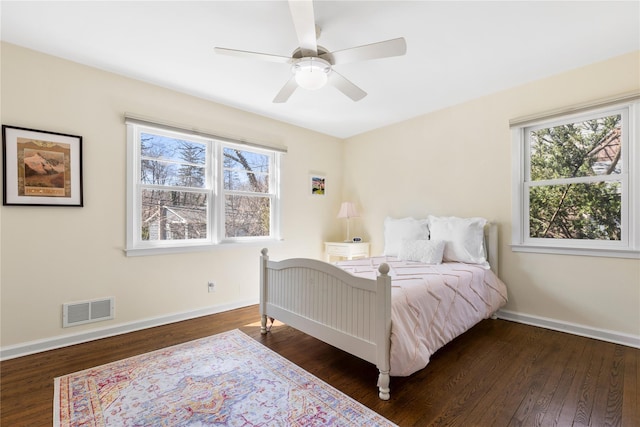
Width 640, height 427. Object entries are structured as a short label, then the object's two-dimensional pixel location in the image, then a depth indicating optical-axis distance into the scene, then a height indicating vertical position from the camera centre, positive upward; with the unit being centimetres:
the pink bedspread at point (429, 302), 176 -68
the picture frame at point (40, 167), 222 +41
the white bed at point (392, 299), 174 -64
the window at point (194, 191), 287 +29
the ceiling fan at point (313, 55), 162 +103
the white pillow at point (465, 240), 300 -28
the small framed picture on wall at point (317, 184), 432 +48
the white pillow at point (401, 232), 343 -21
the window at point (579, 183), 246 +29
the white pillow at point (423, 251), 300 -39
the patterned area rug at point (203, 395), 154 -109
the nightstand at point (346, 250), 408 -50
